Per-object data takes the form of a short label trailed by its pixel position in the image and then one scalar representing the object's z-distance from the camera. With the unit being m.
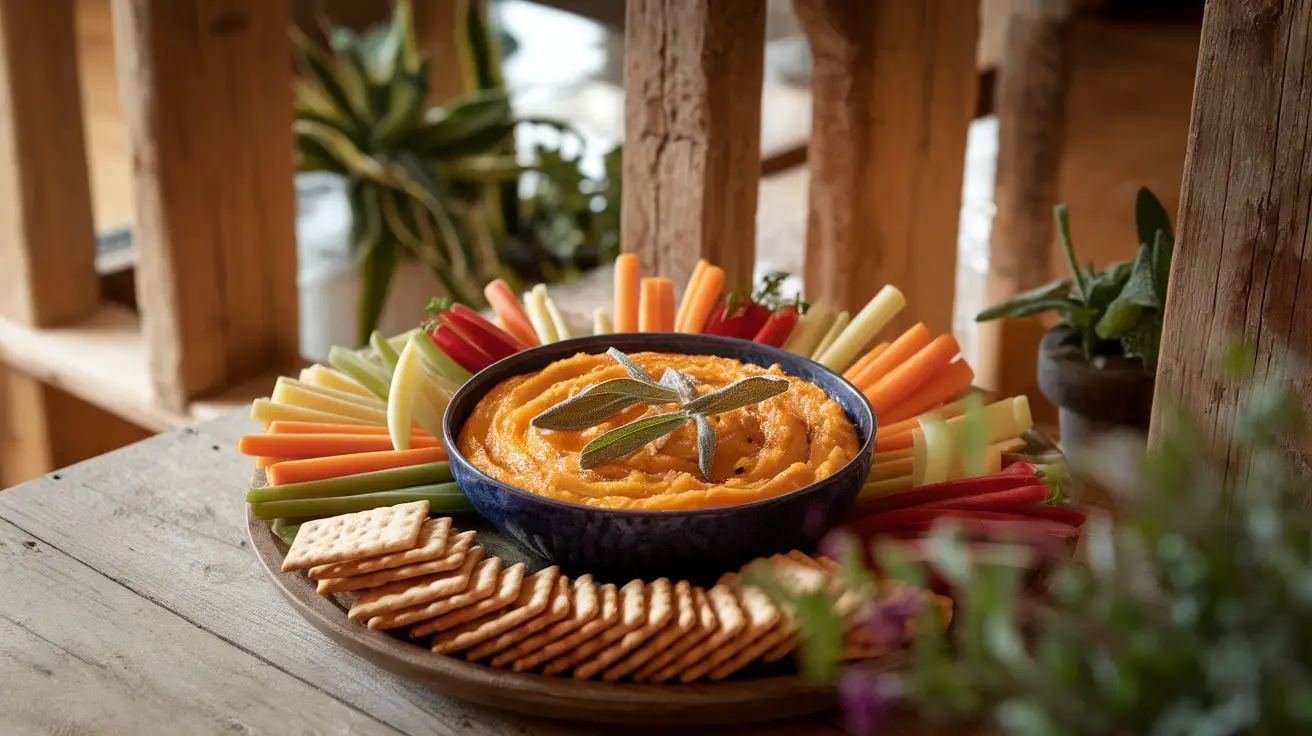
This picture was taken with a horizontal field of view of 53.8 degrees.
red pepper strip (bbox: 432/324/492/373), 1.69
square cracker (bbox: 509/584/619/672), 1.17
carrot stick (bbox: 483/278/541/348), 1.80
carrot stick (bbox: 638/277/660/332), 1.79
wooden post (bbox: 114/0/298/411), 2.45
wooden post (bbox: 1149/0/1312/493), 1.18
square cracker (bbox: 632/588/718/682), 1.16
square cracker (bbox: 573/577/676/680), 1.15
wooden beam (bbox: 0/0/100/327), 2.87
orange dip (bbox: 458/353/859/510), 1.29
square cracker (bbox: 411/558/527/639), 1.20
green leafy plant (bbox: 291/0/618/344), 3.53
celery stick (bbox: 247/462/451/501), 1.41
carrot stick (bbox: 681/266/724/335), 1.79
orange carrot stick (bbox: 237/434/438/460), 1.49
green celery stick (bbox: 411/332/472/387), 1.66
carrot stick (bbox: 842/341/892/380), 1.67
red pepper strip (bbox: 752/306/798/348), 1.75
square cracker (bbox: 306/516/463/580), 1.24
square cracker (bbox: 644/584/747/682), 1.14
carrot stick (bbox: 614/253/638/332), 1.82
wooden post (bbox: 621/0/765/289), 1.95
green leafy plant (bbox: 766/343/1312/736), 0.68
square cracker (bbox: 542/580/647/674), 1.17
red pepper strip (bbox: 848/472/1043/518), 1.38
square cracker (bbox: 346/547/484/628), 1.21
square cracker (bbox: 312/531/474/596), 1.25
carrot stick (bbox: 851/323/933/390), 1.64
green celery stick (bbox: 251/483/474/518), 1.40
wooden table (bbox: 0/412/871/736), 1.22
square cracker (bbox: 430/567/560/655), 1.18
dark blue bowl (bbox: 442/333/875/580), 1.23
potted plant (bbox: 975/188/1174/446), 1.74
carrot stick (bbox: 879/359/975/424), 1.60
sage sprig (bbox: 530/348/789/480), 1.33
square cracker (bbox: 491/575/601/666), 1.18
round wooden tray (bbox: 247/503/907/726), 1.15
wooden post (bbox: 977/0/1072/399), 3.09
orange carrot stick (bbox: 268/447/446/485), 1.44
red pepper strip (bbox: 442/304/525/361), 1.71
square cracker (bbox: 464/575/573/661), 1.19
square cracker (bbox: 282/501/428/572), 1.25
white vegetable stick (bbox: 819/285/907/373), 1.71
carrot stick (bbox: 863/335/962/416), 1.59
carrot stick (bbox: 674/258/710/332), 1.81
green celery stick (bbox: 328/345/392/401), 1.68
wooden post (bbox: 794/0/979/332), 2.23
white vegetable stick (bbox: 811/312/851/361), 1.76
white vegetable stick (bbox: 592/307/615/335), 1.82
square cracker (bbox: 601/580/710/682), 1.16
